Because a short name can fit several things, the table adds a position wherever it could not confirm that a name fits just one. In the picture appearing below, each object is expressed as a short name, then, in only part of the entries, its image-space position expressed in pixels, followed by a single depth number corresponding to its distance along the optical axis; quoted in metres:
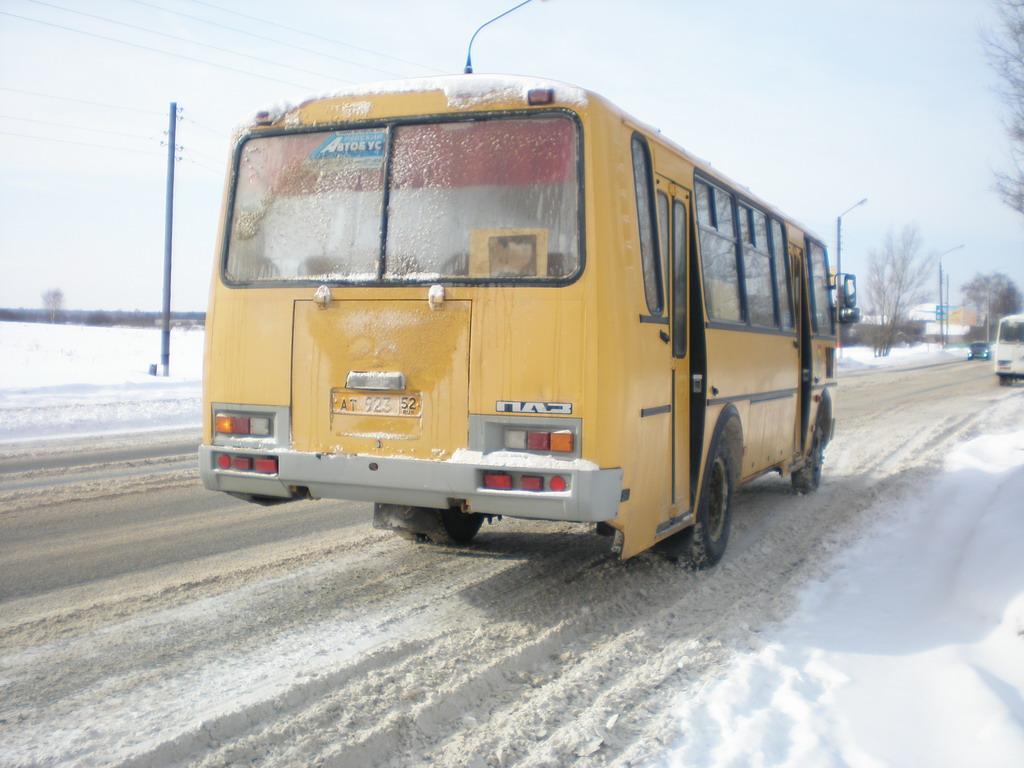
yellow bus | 4.62
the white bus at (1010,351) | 31.52
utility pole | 26.42
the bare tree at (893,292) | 68.44
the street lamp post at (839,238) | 41.12
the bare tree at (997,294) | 102.75
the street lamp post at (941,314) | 83.10
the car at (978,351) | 58.28
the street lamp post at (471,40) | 10.75
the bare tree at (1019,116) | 14.73
